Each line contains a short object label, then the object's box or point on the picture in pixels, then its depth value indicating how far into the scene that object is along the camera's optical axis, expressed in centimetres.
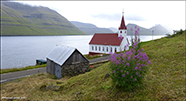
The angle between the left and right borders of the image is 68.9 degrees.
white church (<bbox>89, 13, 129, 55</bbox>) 5406
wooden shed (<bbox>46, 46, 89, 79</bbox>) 2230
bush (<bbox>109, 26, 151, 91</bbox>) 762
